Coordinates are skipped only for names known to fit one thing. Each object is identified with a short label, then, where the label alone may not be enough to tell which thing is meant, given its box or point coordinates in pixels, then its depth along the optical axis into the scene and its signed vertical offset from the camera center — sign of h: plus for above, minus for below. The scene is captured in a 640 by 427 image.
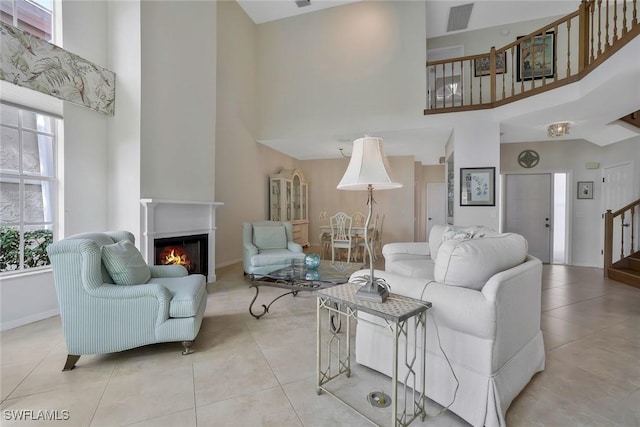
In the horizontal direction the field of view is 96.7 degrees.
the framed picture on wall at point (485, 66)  5.30 +2.60
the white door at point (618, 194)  4.73 +0.16
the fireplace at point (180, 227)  3.32 -0.28
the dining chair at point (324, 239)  6.09 -0.74
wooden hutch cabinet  6.46 +0.09
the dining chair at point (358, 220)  6.52 -0.37
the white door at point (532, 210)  5.64 -0.13
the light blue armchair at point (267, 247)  4.03 -0.66
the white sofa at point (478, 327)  1.36 -0.65
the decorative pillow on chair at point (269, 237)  4.48 -0.51
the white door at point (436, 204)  7.61 +0.00
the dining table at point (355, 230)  5.82 -0.54
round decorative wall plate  5.62 +0.90
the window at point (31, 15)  2.58 +1.82
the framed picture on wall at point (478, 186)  4.34 +0.27
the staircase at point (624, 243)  4.42 -0.66
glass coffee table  2.70 -0.75
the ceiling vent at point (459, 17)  5.05 +3.48
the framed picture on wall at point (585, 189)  5.33 +0.26
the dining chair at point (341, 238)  5.42 -0.65
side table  1.28 -0.62
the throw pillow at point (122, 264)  2.09 -0.44
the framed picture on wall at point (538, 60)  5.09 +2.61
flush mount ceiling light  4.13 +1.10
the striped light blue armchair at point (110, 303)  1.91 -0.69
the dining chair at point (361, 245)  6.04 -0.91
